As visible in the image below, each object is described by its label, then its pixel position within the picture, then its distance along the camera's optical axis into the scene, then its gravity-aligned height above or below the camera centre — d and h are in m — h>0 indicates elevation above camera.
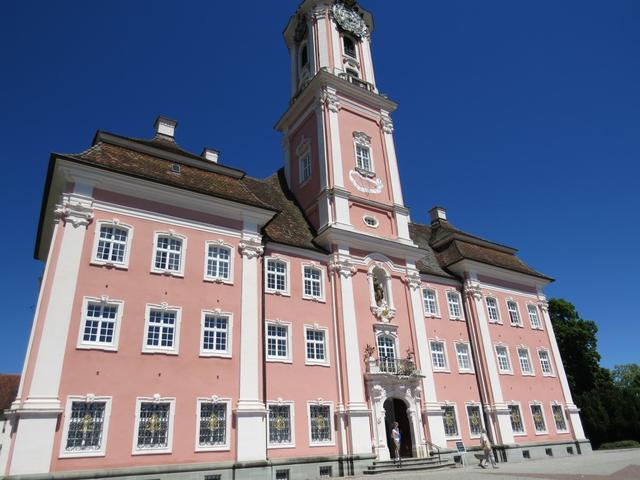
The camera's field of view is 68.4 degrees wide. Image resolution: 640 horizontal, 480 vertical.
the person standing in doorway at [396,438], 21.80 +0.54
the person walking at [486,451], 22.83 -0.26
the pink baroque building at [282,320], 16.09 +5.74
